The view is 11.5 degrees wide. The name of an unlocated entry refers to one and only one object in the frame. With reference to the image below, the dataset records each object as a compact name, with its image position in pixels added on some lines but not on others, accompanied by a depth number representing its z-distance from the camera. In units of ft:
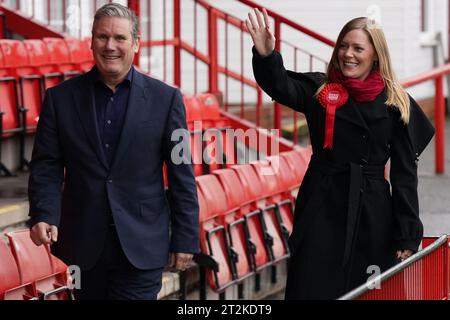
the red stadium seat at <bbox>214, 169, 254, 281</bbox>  47.26
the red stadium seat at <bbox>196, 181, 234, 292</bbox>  44.80
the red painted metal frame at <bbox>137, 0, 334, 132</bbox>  64.92
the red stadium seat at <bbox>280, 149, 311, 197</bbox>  55.38
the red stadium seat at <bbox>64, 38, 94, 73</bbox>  60.45
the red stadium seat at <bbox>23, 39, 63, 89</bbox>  57.07
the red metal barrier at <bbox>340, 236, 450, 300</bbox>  22.74
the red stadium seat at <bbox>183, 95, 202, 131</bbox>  58.07
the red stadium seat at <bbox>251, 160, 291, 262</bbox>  50.47
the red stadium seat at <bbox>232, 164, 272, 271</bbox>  48.78
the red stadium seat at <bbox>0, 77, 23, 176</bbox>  52.80
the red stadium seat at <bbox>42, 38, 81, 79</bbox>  58.77
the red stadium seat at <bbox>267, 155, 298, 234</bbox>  52.65
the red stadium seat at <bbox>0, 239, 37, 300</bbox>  33.68
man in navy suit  28.59
